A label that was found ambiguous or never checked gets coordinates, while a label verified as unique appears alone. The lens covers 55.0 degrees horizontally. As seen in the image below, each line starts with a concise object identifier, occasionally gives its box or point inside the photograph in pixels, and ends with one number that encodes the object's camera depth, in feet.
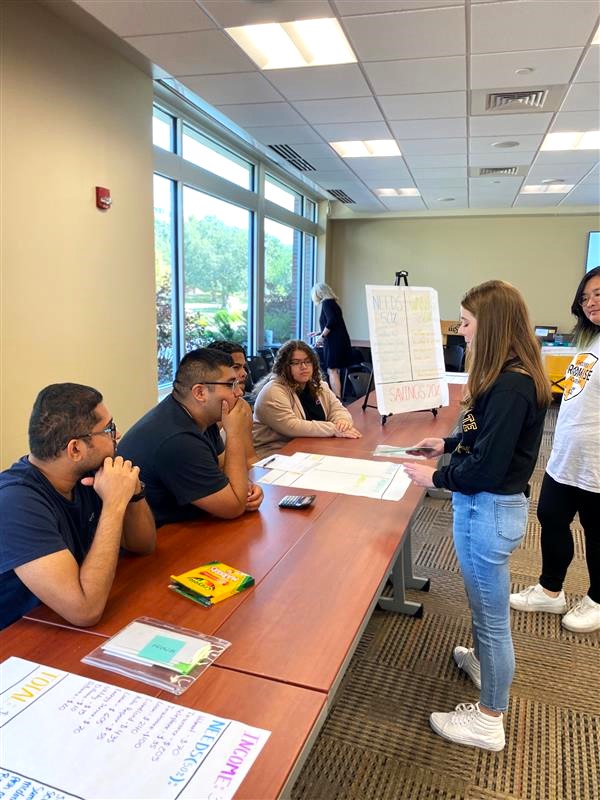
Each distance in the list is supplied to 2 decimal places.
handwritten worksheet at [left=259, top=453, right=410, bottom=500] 6.88
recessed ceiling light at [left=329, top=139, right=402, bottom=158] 17.31
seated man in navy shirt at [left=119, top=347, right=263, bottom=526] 5.67
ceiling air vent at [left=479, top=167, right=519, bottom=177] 20.16
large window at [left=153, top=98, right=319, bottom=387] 16.67
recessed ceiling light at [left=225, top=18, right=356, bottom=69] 10.15
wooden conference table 3.26
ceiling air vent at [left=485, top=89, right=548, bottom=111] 12.84
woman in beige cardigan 9.50
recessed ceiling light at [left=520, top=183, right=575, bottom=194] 22.80
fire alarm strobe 12.15
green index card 3.56
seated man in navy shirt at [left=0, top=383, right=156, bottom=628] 3.86
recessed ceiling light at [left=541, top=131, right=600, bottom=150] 16.01
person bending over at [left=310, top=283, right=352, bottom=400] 22.16
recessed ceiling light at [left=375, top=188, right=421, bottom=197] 24.72
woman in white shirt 7.44
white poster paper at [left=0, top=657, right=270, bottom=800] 2.68
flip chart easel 10.22
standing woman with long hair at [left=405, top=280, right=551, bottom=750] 4.98
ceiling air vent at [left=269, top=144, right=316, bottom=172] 18.21
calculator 6.23
